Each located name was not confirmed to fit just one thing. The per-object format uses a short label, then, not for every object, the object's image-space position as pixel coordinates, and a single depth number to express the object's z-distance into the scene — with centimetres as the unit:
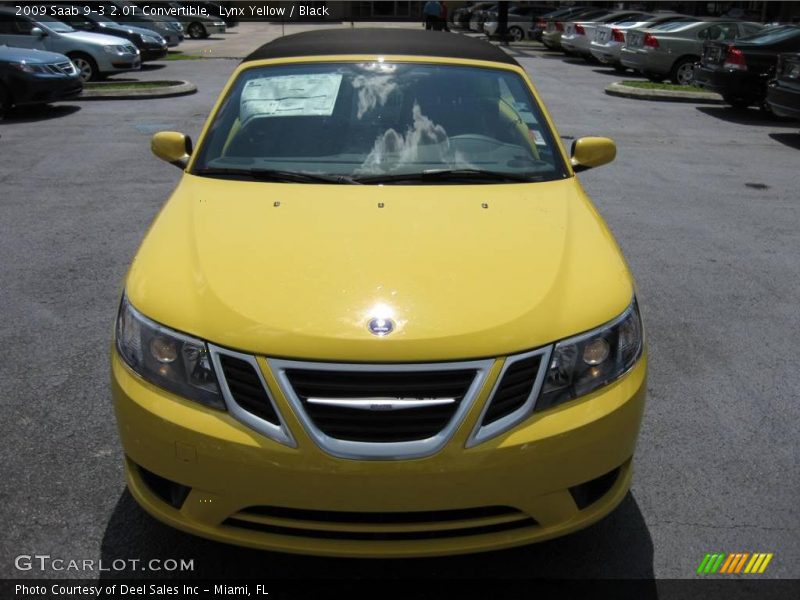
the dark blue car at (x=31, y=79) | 1266
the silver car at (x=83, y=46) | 1616
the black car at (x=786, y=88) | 1152
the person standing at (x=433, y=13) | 2839
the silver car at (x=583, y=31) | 2444
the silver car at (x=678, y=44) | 1797
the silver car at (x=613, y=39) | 2059
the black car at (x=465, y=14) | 4262
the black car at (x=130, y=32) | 2164
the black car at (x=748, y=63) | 1397
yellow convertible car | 234
